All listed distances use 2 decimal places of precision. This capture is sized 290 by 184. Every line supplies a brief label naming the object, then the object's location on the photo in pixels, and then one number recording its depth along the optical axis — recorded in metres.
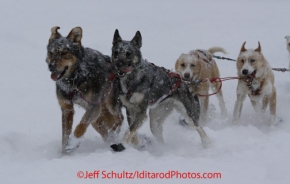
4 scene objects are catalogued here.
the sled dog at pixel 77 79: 8.14
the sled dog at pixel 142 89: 8.80
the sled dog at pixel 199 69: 12.22
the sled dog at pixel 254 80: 12.12
